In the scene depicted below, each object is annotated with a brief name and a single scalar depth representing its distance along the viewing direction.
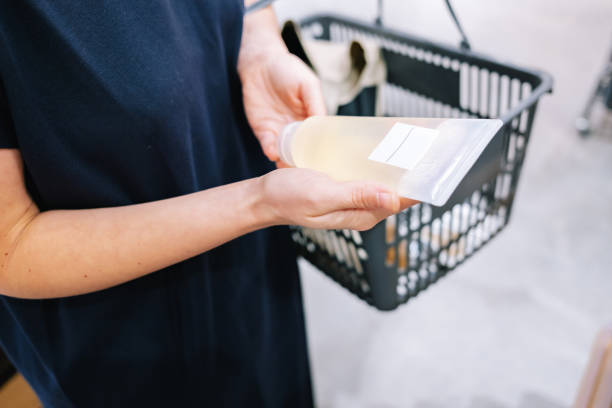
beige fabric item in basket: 0.88
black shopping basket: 0.61
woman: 0.45
